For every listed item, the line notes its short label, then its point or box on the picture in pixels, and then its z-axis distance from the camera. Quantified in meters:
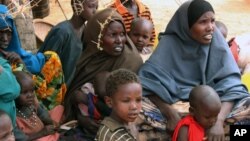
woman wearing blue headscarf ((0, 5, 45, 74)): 4.05
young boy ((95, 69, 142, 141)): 3.33
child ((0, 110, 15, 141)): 3.03
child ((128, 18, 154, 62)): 5.02
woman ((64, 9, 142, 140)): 4.16
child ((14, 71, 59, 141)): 3.95
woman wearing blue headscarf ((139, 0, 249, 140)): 3.98
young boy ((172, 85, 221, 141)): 3.61
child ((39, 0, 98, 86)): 5.10
